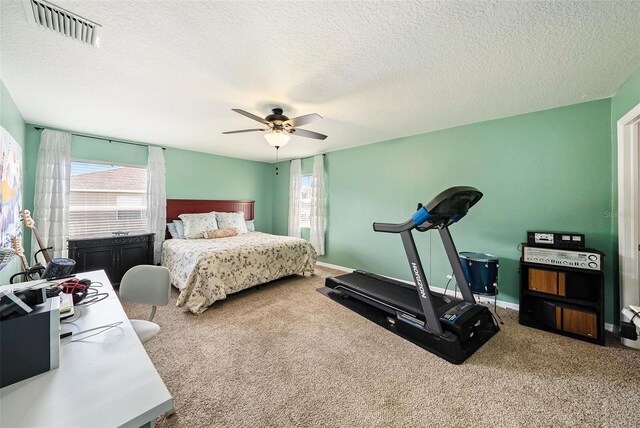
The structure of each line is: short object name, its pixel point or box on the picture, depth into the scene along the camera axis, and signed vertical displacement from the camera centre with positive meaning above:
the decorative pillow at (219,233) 4.10 -0.33
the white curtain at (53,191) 3.14 +0.31
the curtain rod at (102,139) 3.20 +1.19
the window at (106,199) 3.54 +0.24
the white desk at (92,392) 0.64 -0.55
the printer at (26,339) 0.75 -0.43
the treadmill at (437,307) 1.98 -0.91
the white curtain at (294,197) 5.22 +0.40
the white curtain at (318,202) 4.78 +0.26
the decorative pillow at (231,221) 4.56 -0.13
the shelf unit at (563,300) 2.12 -0.82
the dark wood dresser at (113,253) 3.23 -0.57
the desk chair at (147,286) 1.77 -0.55
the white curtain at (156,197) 4.06 +0.30
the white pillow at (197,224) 4.08 -0.17
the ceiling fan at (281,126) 2.42 +0.97
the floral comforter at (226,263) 2.78 -0.68
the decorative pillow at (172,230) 4.15 -0.28
